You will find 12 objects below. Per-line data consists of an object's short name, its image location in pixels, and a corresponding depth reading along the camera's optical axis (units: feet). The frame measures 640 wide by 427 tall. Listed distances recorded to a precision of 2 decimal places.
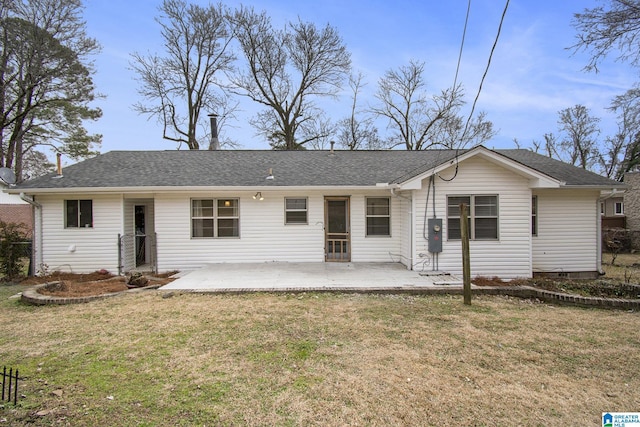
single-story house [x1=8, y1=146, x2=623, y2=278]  28.96
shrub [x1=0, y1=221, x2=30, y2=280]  30.07
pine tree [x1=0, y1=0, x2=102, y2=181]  55.26
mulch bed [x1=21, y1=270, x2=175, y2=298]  24.36
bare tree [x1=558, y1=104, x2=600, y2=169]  101.24
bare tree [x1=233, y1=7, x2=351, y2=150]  76.89
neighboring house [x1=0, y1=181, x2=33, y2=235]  59.57
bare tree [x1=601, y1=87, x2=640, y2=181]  90.53
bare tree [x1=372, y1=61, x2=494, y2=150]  79.97
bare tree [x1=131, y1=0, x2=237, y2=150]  69.62
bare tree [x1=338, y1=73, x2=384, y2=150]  81.56
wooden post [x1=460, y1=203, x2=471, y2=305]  21.11
